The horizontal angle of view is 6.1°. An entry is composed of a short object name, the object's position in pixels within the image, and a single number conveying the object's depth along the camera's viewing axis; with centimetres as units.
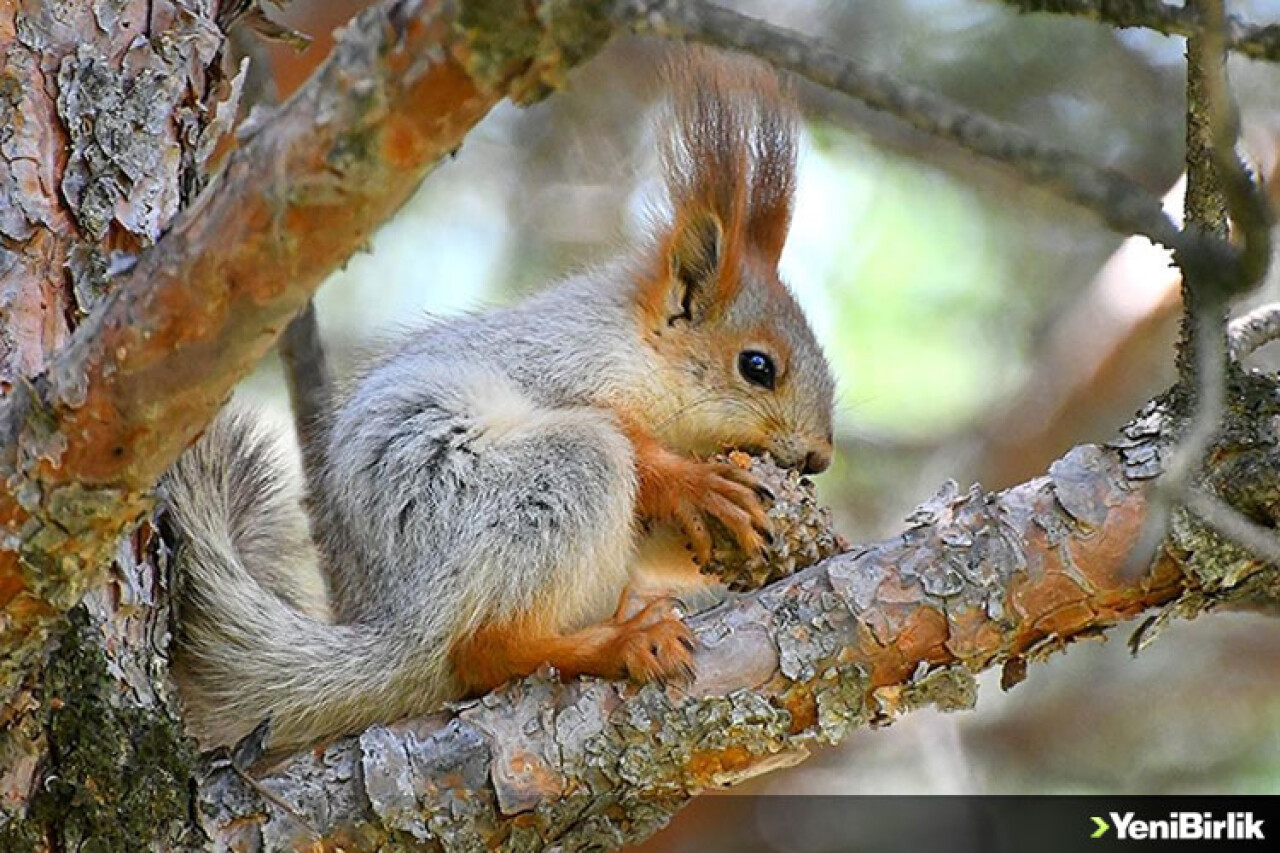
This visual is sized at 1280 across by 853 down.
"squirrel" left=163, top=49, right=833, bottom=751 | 277
